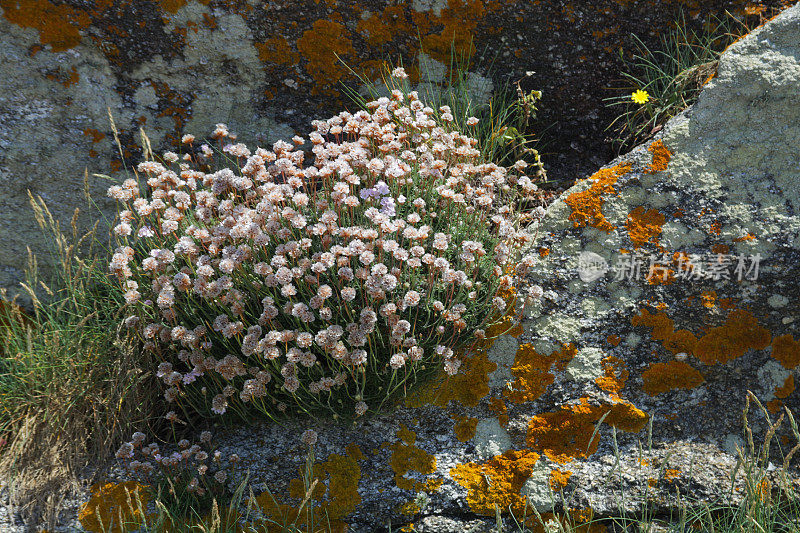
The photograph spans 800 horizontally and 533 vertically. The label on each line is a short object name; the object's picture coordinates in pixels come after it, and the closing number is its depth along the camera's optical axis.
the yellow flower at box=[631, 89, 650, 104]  4.25
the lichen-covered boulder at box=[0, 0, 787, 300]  3.99
